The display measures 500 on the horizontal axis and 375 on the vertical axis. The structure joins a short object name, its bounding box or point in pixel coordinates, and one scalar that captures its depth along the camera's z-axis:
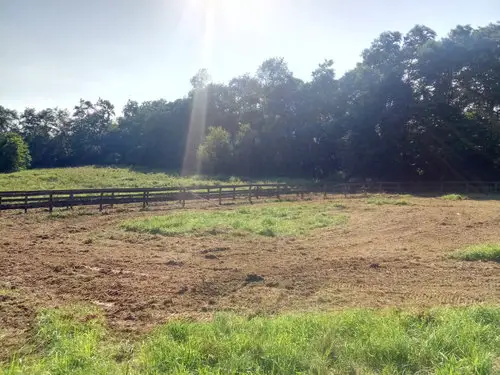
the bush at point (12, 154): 69.31
